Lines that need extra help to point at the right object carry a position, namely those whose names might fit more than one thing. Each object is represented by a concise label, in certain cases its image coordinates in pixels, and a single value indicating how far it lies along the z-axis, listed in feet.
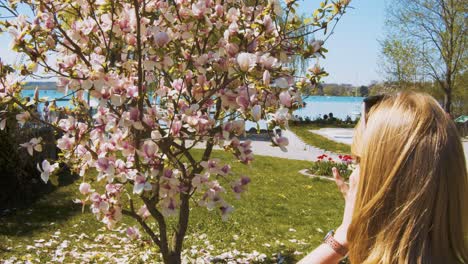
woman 4.13
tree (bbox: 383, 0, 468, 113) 71.97
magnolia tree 8.59
